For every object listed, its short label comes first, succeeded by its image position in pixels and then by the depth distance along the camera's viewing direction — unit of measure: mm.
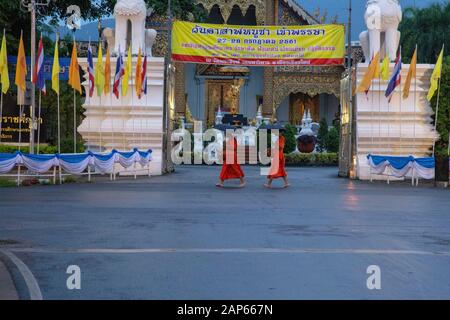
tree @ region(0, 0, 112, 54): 30597
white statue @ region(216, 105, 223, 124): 43812
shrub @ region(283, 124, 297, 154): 40719
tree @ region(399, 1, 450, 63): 45750
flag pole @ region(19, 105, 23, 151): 29430
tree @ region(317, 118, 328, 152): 41562
